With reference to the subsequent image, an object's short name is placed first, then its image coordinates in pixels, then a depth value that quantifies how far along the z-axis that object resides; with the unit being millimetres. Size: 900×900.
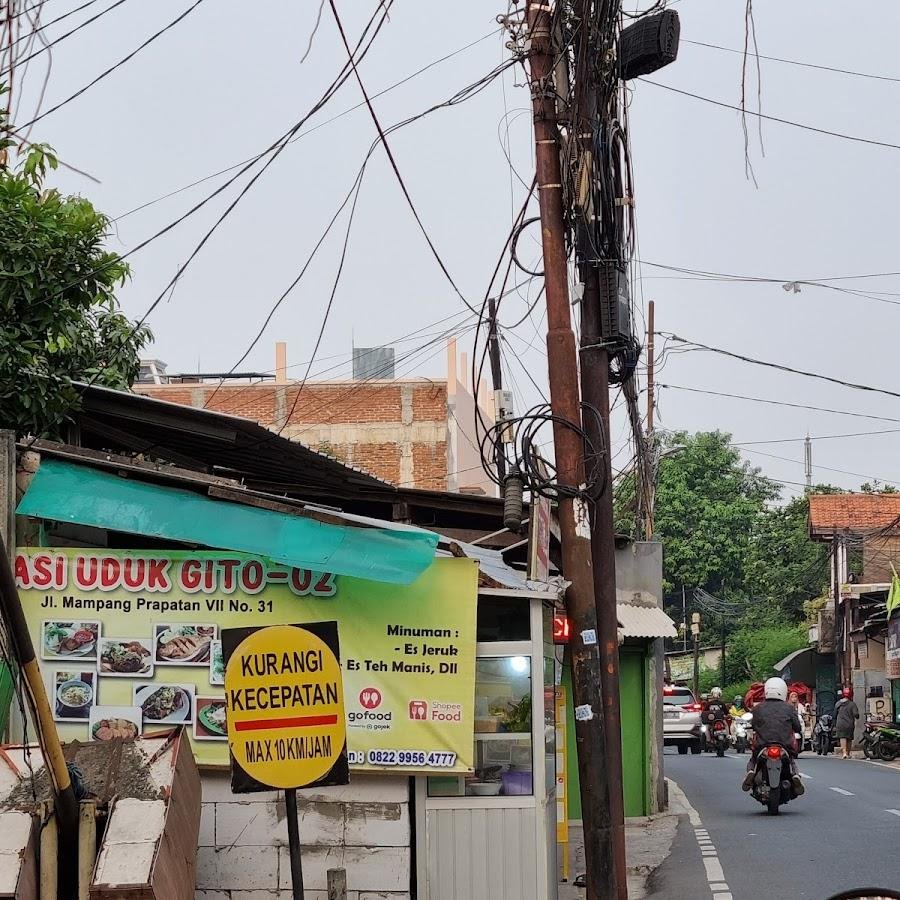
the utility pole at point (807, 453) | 86638
